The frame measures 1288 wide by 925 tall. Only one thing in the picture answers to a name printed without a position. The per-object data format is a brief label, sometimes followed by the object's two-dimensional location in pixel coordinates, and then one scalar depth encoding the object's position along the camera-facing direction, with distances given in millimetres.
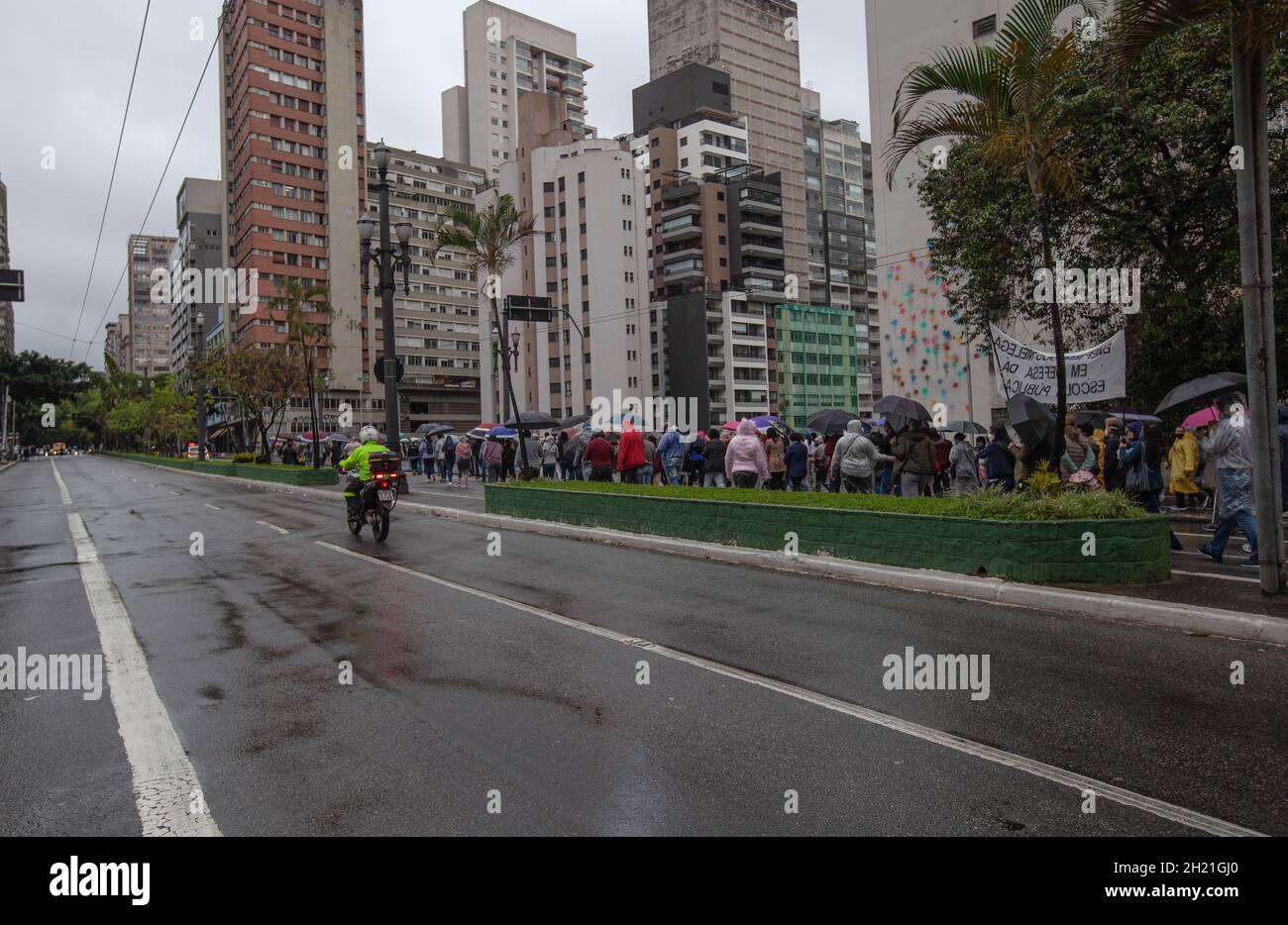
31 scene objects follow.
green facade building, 95562
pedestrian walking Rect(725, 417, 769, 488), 17391
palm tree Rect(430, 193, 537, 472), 21297
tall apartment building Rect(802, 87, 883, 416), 112438
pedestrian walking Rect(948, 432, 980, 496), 15539
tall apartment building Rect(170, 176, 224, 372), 119188
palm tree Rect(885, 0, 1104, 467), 10422
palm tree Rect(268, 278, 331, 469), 36312
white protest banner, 16234
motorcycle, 14414
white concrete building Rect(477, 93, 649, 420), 86062
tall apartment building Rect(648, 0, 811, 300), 107250
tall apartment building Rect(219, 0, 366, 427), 89250
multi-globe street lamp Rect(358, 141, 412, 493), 23720
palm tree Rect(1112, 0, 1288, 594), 7945
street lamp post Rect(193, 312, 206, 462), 55044
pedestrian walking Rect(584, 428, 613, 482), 20203
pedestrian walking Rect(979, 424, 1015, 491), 15031
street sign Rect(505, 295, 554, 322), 29728
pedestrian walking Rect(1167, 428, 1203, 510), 16016
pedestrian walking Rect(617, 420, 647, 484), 19031
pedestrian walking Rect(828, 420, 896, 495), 13992
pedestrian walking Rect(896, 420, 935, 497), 14039
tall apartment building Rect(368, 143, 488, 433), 101938
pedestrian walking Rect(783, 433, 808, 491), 18906
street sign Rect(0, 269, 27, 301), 20469
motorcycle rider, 14539
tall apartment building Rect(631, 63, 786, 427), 88375
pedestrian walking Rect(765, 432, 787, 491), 20719
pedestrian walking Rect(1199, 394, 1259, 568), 9430
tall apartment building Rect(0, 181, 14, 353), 119188
